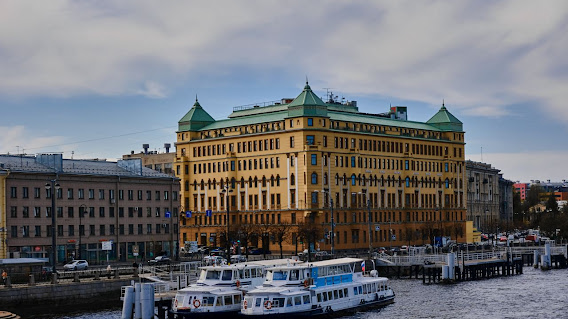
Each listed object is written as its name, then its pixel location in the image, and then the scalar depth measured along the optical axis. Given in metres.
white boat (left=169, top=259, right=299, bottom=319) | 81.38
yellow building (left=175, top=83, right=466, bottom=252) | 162.25
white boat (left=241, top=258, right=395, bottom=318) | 80.62
